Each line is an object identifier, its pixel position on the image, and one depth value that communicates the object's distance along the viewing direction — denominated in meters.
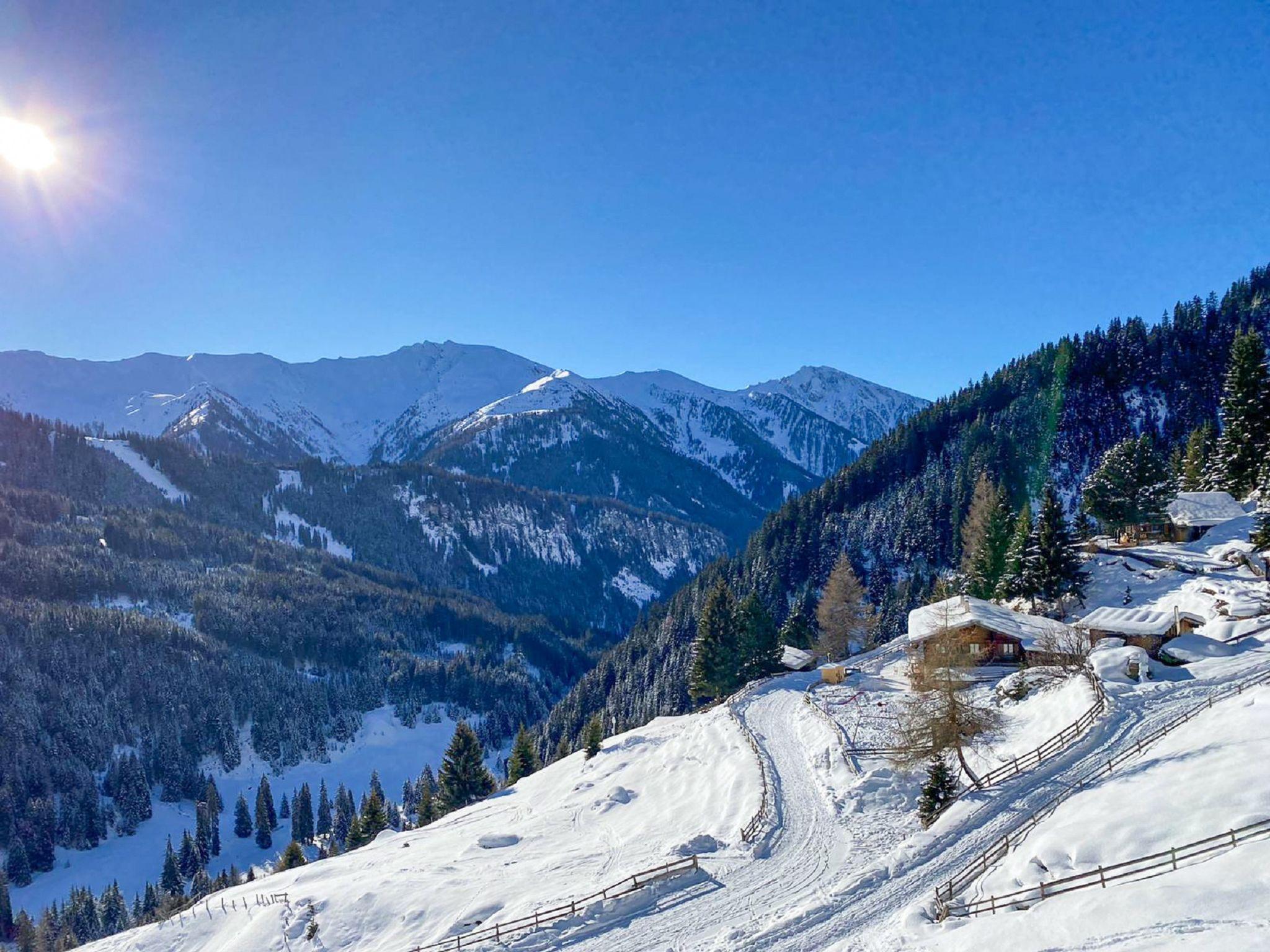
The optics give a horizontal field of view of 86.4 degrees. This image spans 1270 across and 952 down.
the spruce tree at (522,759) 73.25
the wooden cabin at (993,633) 49.59
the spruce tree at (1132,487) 69.00
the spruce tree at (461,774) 68.81
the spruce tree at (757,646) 69.00
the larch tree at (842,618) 76.81
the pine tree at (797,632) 76.69
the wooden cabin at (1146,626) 47.16
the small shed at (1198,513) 64.44
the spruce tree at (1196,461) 77.12
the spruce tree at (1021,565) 59.59
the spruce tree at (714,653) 69.88
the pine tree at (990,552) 70.88
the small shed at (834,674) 57.56
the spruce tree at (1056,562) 57.78
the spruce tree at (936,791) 30.05
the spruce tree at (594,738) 58.50
